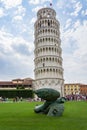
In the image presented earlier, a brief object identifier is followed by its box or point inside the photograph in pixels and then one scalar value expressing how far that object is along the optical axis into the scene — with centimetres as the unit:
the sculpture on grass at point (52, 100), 750
